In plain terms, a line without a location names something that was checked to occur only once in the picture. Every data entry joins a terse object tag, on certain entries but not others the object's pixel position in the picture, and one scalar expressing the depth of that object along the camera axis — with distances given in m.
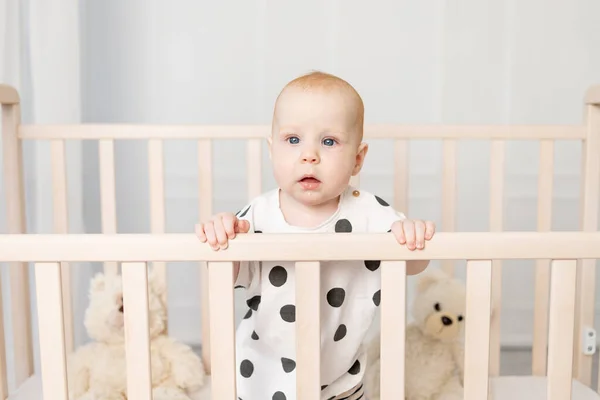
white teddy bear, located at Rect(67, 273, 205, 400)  1.38
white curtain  1.67
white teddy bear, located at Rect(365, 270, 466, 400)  1.43
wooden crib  0.81
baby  0.99
